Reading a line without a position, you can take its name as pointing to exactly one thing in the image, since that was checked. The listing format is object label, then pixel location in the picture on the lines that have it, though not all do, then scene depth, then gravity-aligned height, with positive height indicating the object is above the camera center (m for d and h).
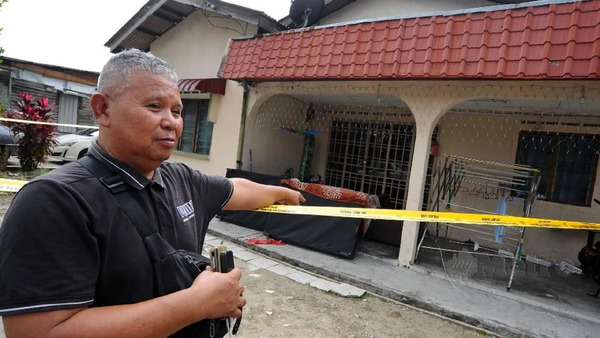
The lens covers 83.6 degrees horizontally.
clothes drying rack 6.48 -0.57
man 0.81 -0.30
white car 11.41 -0.74
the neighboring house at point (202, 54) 7.14 +2.12
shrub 8.98 -0.35
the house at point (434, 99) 3.91 +1.17
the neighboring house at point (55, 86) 14.42 +1.62
